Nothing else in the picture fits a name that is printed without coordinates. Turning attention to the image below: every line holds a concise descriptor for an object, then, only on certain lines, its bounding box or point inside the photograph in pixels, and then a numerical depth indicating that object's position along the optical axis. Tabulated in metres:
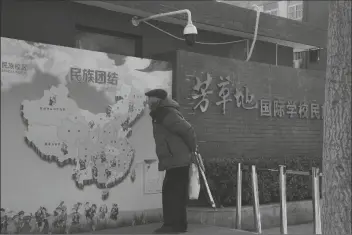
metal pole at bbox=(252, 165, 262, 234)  6.95
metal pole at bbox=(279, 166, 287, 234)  6.80
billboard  5.80
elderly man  6.05
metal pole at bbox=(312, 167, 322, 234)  6.61
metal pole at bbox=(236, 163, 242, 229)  7.17
